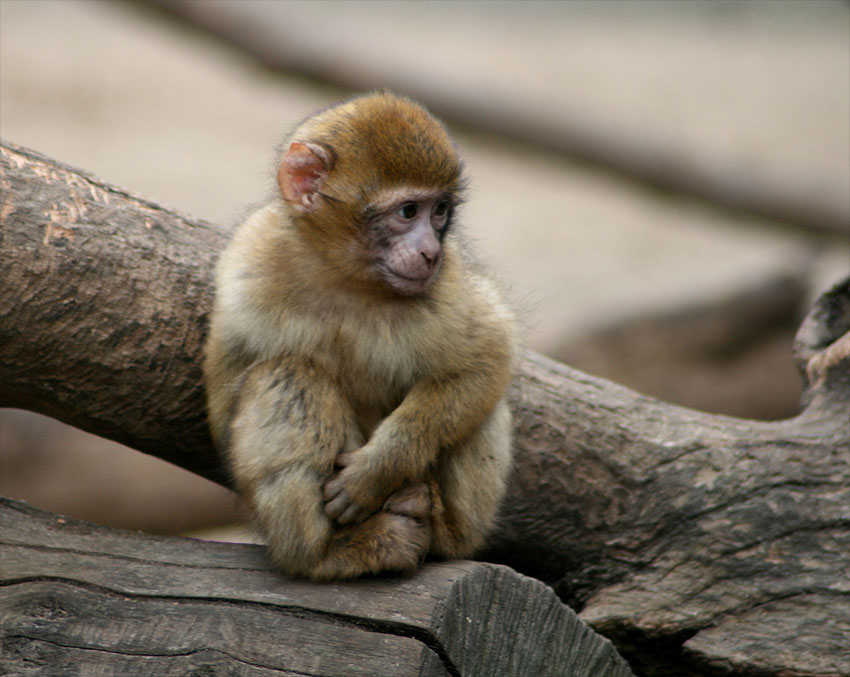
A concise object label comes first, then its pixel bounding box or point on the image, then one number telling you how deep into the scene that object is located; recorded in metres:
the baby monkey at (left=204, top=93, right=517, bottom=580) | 7.50
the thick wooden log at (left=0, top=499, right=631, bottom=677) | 6.58
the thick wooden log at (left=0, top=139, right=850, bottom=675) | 8.21
